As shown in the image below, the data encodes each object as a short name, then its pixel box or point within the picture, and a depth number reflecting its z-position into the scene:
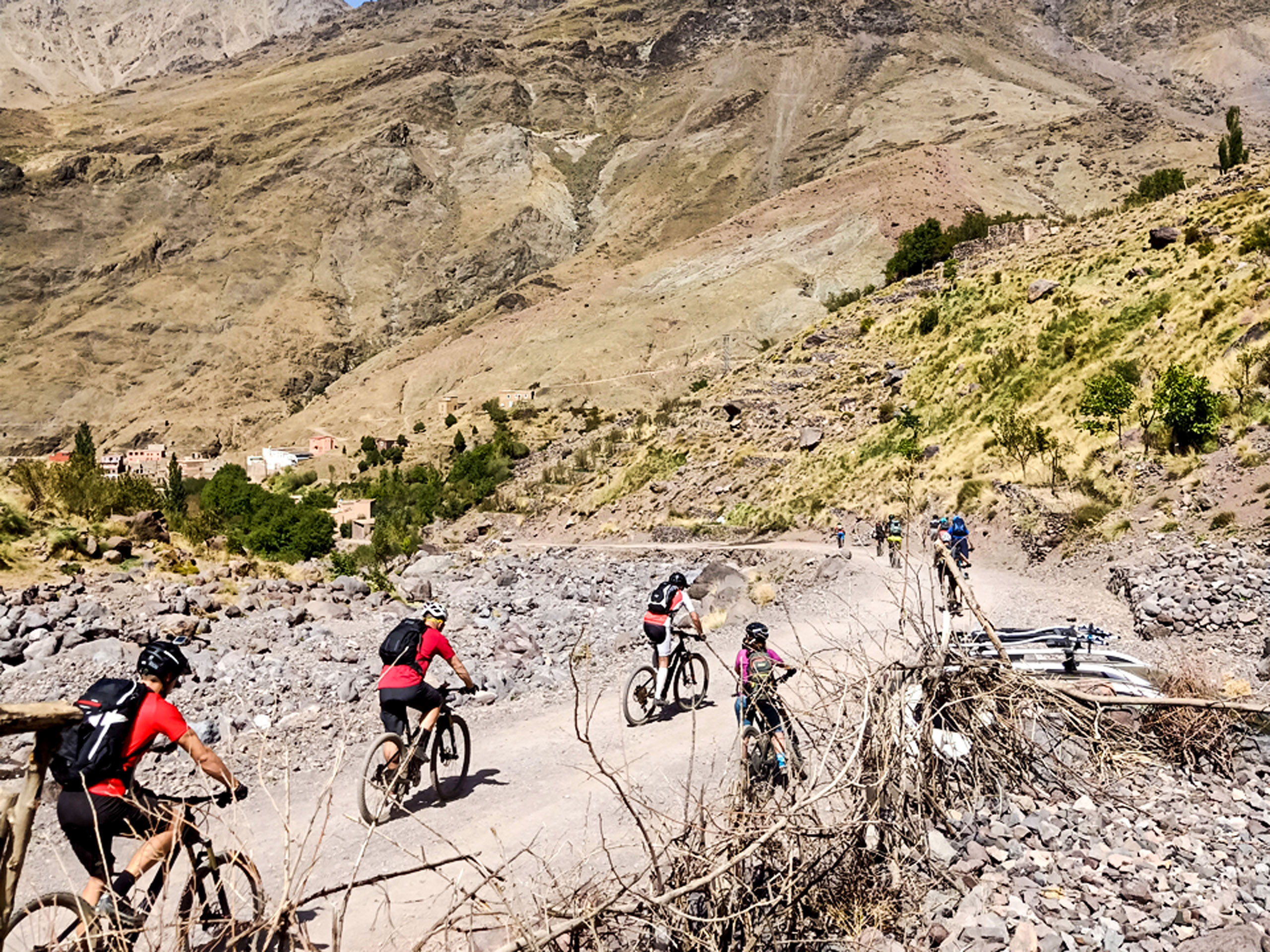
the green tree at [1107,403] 21.67
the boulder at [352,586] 14.89
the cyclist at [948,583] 11.18
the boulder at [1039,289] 34.91
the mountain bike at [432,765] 6.83
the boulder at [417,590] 16.42
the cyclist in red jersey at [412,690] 7.13
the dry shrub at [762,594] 17.20
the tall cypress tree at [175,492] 21.77
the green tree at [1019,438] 23.92
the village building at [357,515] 56.06
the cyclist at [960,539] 16.34
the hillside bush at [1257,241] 26.47
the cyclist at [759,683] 6.79
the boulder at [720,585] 17.66
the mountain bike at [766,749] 5.46
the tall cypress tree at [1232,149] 49.38
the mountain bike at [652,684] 9.82
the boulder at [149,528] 16.56
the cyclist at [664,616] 9.77
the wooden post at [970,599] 6.00
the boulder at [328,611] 13.42
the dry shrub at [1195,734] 5.89
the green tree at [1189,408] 18.72
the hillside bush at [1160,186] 50.44
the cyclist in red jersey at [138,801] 4.43
